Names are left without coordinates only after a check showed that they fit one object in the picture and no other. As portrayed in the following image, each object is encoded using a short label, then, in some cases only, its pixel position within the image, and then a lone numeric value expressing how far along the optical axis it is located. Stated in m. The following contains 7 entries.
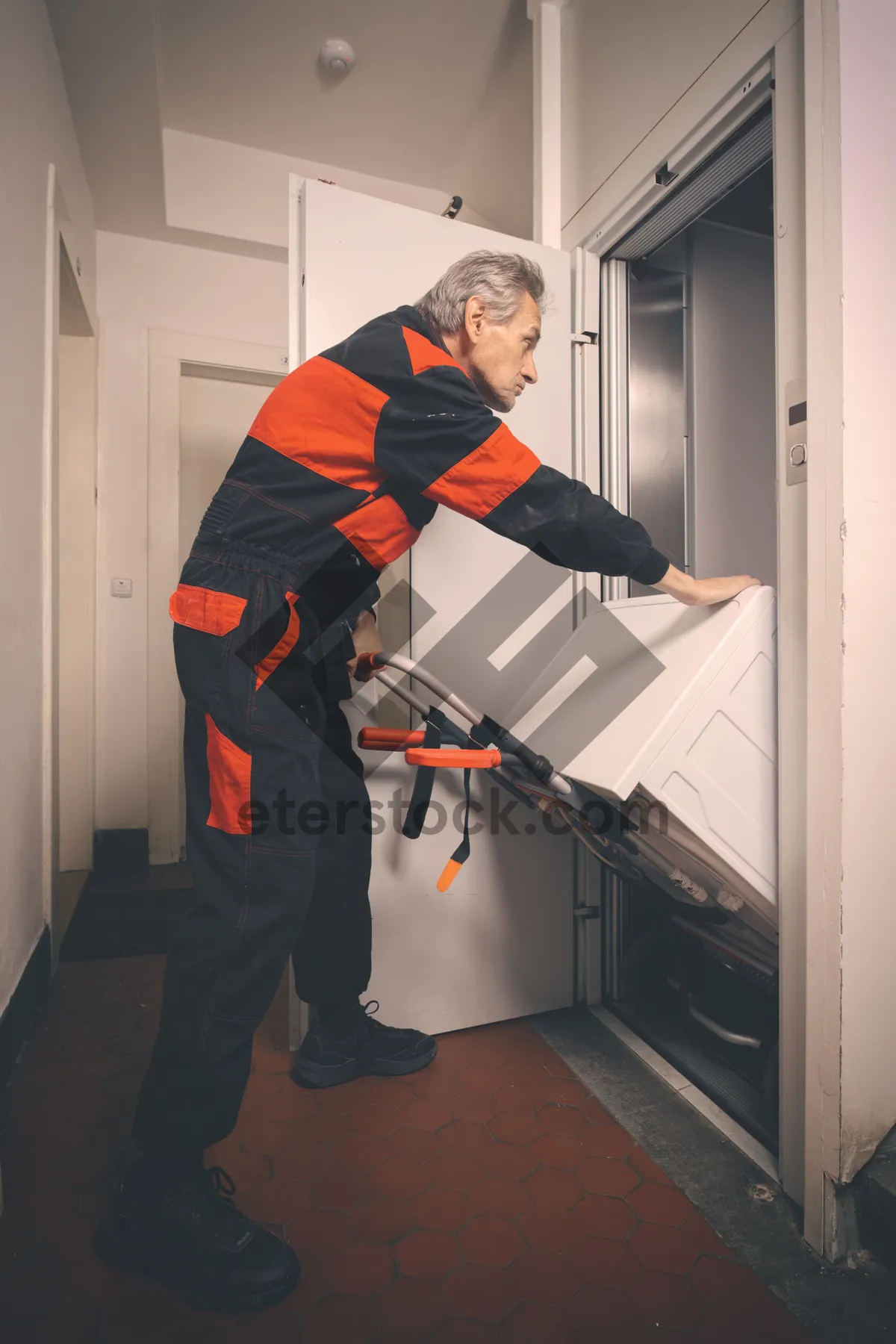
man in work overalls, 1.09
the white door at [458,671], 1.66
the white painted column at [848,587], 1.15
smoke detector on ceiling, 2.43
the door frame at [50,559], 2.04
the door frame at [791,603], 1.24
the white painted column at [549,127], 2.05
